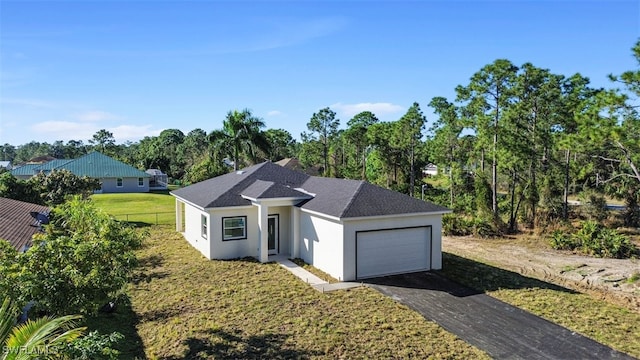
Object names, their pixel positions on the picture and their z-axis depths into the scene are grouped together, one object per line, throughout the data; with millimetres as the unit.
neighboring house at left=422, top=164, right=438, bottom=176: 79312
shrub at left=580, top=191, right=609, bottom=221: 27297
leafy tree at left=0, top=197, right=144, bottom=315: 7742
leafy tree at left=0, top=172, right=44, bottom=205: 24016
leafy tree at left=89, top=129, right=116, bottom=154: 89000
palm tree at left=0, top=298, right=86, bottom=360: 4492
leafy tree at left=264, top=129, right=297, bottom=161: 75019
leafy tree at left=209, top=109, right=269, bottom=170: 34219
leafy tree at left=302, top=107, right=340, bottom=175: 59594
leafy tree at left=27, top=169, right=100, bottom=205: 25641
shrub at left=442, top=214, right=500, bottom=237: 24575
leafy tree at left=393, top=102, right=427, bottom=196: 39312
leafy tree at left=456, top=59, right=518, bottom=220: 25156
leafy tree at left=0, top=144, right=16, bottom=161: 163250
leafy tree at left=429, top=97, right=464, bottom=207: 37234
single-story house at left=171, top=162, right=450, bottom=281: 14812
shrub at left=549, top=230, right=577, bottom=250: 20859
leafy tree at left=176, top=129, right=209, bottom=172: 71312
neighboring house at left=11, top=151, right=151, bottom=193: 48625
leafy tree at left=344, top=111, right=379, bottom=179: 52591
